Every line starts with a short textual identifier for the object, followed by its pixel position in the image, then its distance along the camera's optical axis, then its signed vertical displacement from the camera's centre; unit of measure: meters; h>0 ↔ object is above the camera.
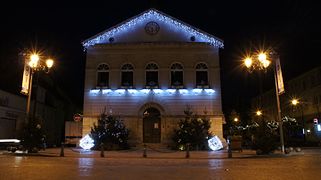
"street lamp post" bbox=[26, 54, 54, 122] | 22.09 +5.42
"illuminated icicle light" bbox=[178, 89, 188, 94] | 30.80 +4.81
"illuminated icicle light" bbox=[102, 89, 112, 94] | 31.09 +4.88
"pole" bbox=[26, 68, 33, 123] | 22.75 +3.95
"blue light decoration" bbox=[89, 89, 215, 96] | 30.77 +4.77
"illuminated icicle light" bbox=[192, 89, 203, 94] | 30.78 +4.89
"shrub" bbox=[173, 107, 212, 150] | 27.77 +0.83
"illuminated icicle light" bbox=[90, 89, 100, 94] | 31.17 +4.89
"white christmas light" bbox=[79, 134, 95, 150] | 29.27 +0.10
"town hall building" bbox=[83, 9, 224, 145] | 30.62 +6.39
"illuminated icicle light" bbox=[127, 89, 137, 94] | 30.94 +4.84
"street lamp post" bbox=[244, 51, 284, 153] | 20.85 +5.12
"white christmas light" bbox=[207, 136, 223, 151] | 28.73 -0.10
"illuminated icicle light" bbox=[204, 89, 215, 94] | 30.78 +4.79
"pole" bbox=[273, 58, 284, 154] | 21.83 +1.29
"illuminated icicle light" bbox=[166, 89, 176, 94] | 30.81 +4.81
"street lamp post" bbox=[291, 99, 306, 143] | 47.20 +4.96
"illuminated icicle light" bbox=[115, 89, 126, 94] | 31.02 +4.86
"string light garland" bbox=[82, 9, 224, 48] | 31.89 +11.08
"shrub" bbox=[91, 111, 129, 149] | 27.95 +0.86
